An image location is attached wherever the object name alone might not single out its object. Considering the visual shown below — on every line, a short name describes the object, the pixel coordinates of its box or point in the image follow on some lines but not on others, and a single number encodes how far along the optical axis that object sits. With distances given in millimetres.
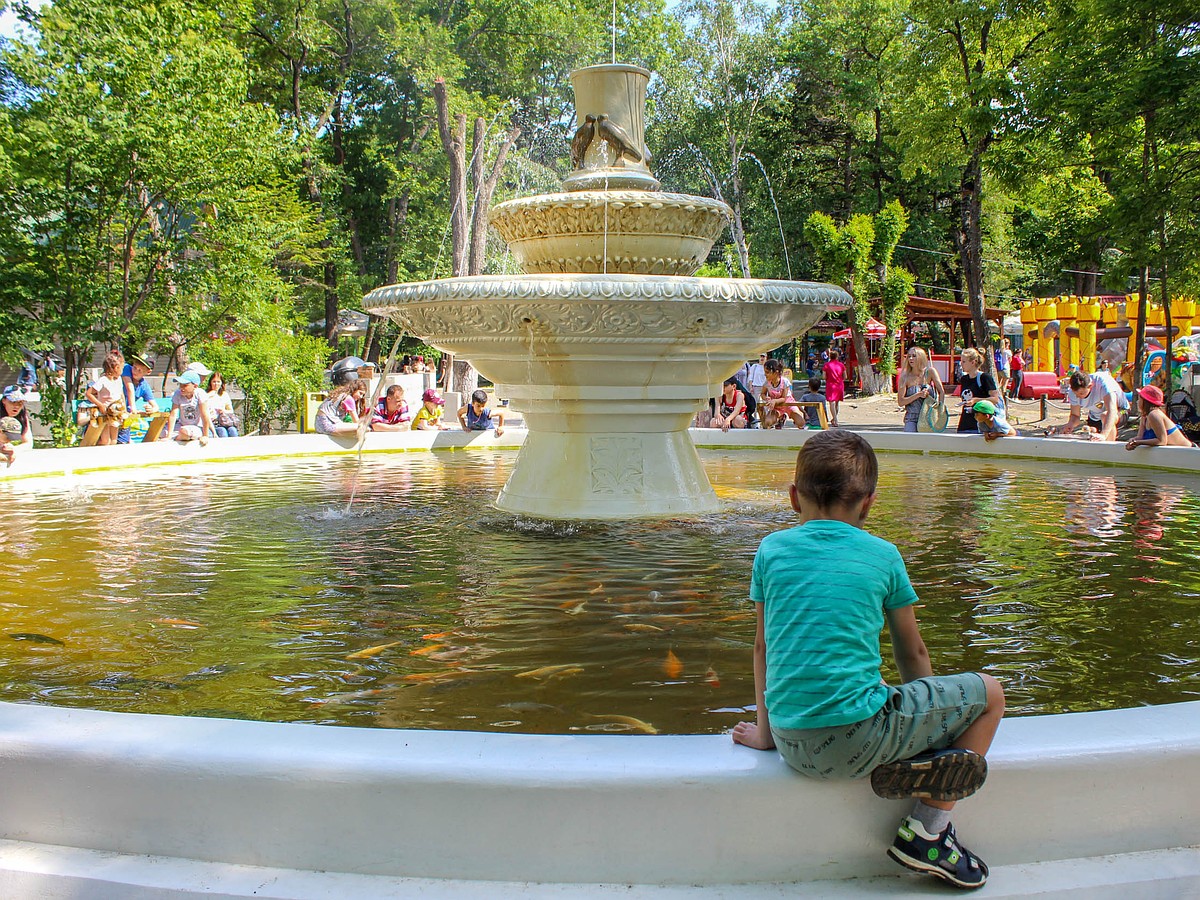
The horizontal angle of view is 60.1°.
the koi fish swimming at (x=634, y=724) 3154
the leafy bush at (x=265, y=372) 18641
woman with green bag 13562
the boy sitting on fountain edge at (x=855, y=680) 2229
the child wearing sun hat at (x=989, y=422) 11219
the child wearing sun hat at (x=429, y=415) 14220
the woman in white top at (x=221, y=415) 13586
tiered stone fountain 6641
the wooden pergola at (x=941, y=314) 35656
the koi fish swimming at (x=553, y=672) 3709
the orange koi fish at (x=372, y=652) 3973
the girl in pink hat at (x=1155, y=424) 9617
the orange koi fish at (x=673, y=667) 3729
